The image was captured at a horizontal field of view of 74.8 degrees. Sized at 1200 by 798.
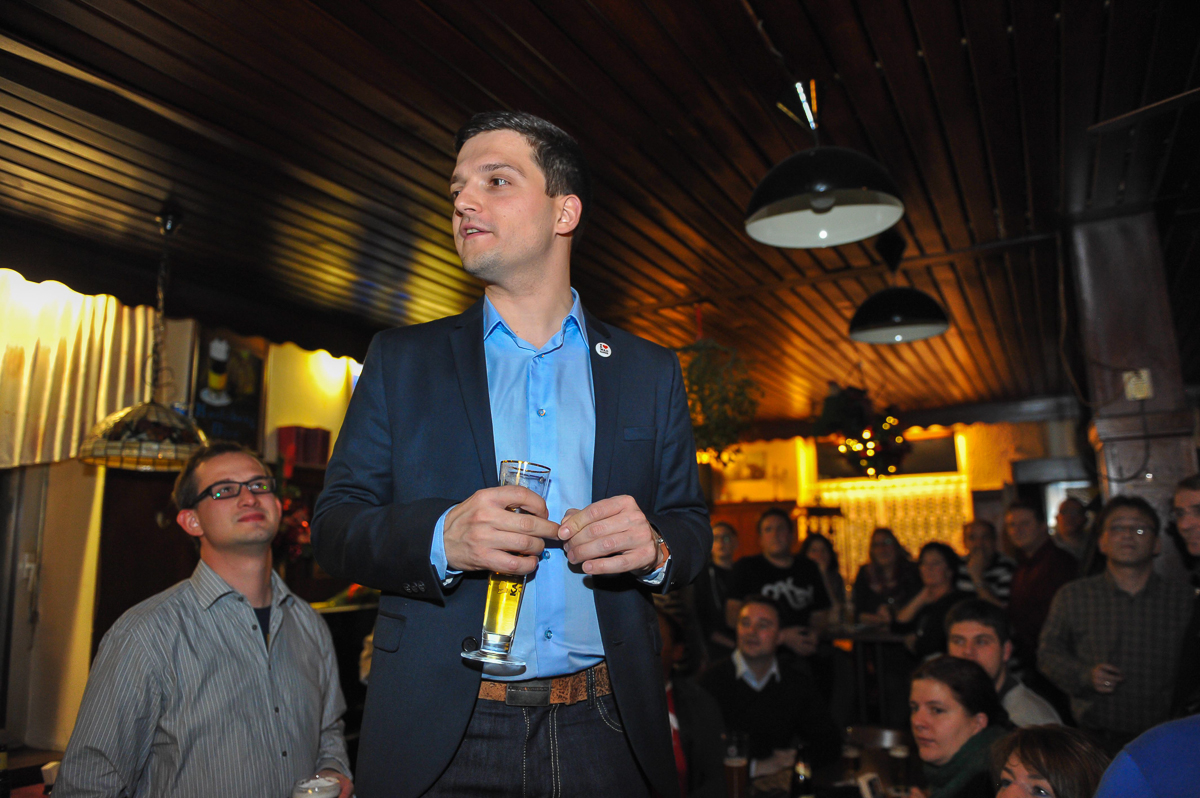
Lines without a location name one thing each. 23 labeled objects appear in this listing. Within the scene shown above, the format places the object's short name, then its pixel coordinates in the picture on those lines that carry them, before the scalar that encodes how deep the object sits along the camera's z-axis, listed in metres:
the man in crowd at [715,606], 5.39
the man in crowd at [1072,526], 5.59
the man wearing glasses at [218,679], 1.94
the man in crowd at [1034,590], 4.48
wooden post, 4.14
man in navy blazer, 0.97
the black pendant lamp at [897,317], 4.22
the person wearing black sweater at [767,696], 3.98
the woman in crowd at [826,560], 7.30
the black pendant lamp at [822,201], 2.71
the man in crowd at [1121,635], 3.15
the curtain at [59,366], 4.48
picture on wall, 5.50
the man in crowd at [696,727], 3.32
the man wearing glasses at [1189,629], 2.56
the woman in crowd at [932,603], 4.91
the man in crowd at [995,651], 2.88
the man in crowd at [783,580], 5.41
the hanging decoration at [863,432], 6.59
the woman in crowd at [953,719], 2.41
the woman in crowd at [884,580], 6.24
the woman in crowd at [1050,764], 1.71
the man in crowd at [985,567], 5.26
